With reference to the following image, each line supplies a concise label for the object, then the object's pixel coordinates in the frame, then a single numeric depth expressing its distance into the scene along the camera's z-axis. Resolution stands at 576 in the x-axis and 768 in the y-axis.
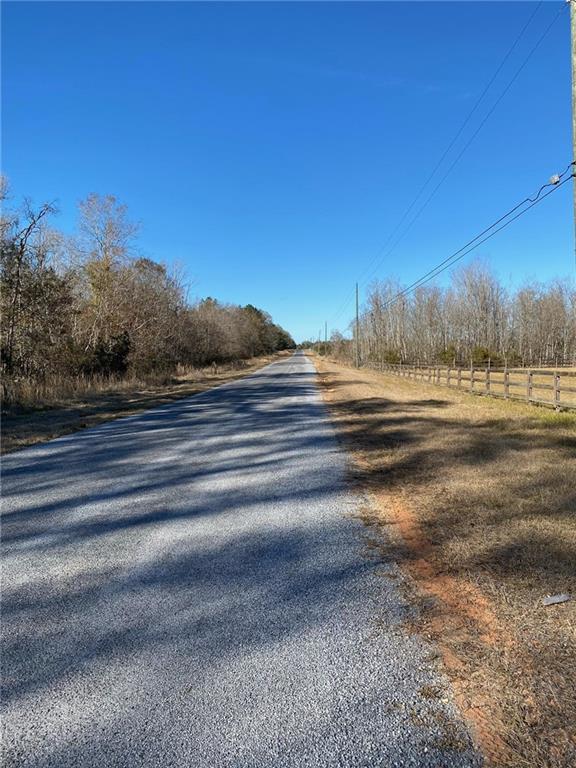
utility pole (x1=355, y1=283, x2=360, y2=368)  56.40
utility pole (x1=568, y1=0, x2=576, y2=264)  8.40
